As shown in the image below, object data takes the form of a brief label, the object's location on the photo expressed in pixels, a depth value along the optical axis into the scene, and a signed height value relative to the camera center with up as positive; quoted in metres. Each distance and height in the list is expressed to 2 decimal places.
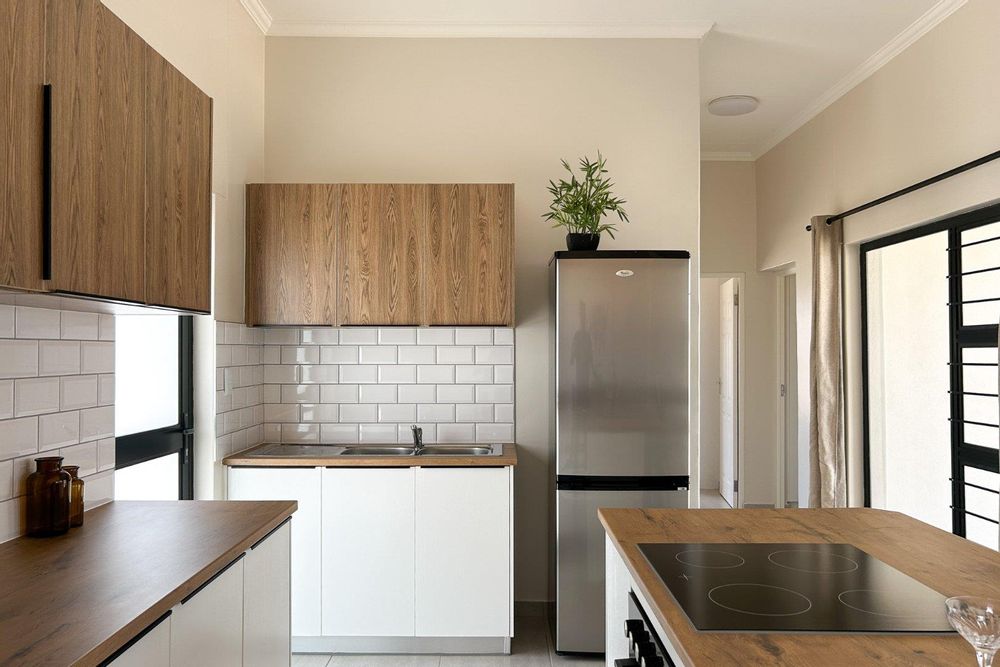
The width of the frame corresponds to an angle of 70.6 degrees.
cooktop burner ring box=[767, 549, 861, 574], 1.59 -0.51
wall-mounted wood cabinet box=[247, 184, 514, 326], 3.42 +0.45
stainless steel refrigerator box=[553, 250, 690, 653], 3.23 -0.26
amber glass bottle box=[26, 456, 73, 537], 1.86 -0.40
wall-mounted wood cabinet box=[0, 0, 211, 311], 1.41 +0.45
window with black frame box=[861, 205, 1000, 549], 3.30 -0.15
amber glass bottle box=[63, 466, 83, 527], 1.95 -0.41
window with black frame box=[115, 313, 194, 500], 2.64 -0.24
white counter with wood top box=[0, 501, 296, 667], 1.28 -0.51
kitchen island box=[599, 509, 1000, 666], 1.14 -0.51
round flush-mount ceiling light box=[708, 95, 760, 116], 4.71 +1.64
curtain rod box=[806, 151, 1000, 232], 3.00 +0.79
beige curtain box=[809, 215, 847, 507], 4.32 -0.17
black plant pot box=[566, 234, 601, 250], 3.37 +0.51
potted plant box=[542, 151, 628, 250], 3.39 +0.70
